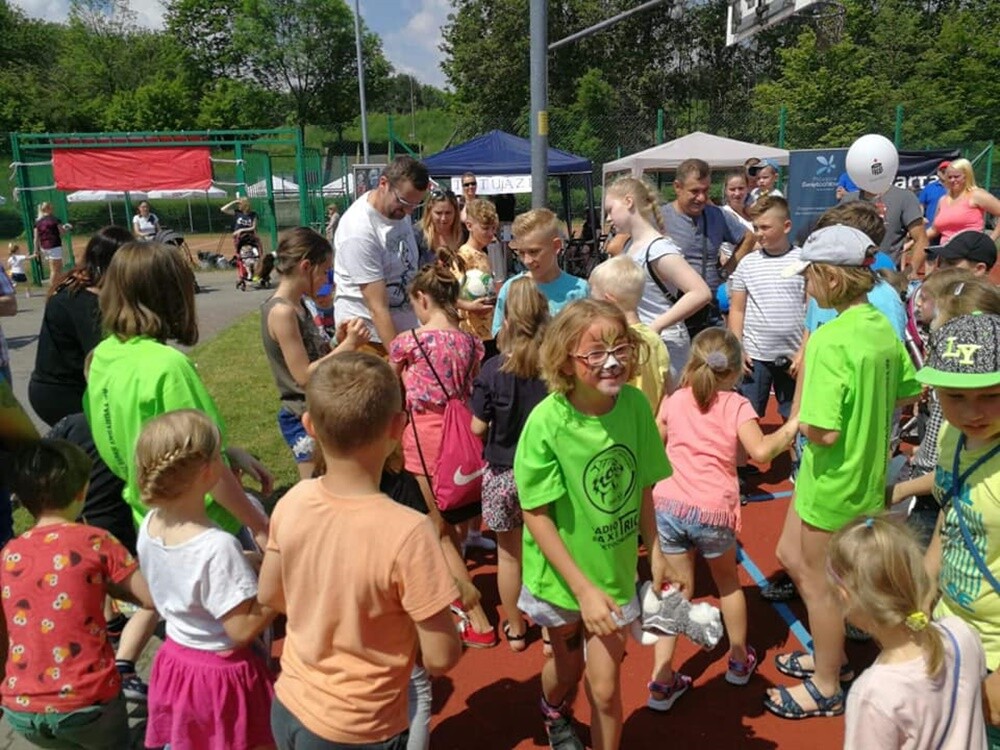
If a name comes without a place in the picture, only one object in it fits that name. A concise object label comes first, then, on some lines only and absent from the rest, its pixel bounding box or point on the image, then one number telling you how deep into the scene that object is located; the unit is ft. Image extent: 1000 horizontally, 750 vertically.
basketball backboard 37.45
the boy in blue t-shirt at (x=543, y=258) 12.57
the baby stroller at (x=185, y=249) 50.07
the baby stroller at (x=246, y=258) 55.31
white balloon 21.31
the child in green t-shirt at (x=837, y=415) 8.77
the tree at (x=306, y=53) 203.92
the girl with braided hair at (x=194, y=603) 7.24
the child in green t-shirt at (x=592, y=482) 7.68
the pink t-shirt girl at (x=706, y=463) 10.21
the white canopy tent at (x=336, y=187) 84.46
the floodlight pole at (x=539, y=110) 26.05
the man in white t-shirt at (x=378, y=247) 14.03
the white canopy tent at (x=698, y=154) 44.68
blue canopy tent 42.22
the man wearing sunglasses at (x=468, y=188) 28.29
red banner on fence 52.19
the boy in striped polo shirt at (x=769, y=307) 15.30
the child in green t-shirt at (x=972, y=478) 6.24
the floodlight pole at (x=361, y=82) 85.81
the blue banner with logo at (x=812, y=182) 42.39
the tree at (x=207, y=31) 209.36
